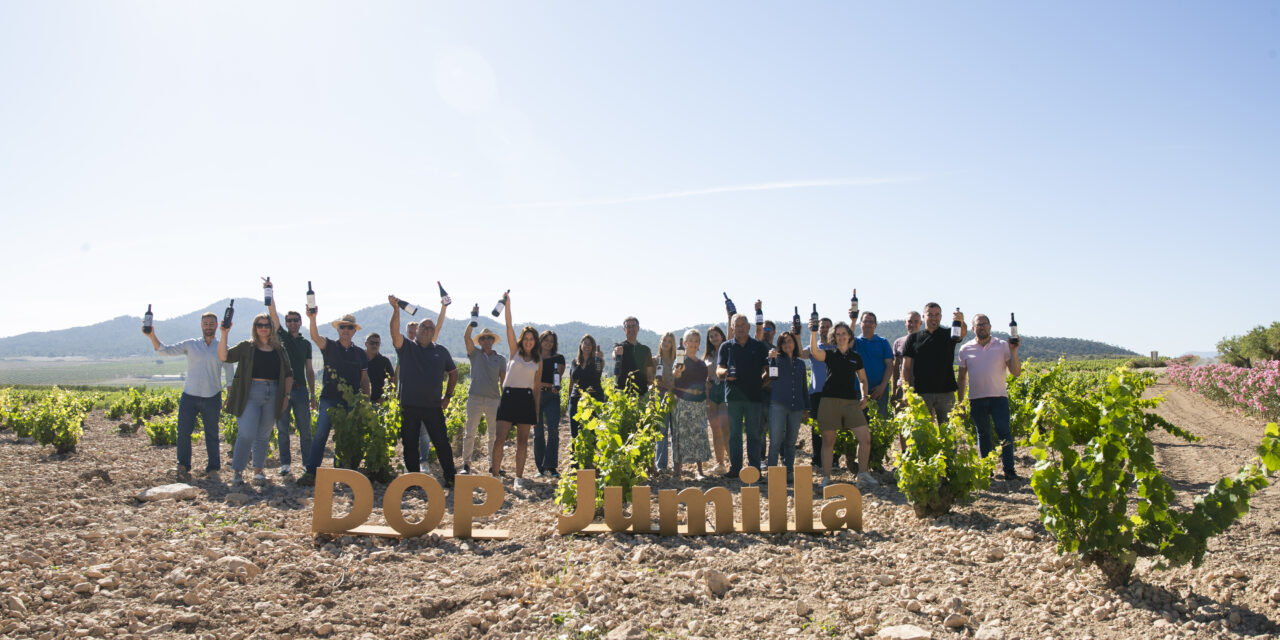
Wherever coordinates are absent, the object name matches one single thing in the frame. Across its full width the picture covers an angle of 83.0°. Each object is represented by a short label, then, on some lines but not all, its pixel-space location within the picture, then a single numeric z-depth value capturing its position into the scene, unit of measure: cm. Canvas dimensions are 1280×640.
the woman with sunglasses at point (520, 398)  732
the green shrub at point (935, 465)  546
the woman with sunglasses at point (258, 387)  738
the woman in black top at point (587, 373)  800
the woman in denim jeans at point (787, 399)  714
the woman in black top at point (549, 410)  776
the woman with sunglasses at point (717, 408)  798
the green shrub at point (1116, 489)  351
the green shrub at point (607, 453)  569
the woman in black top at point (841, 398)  684
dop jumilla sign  523
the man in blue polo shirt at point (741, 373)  726
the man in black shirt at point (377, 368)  813
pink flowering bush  1331
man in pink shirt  710
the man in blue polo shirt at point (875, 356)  778
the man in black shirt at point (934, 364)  714
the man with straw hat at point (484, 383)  794
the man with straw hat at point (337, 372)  748
